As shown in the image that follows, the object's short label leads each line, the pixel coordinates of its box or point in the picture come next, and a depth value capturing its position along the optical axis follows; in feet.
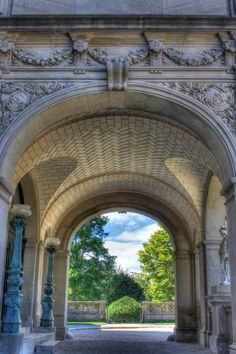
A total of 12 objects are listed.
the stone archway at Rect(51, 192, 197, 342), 46.73
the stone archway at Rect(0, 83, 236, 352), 25.85
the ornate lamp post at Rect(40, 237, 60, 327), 36.99
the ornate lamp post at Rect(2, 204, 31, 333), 23.67
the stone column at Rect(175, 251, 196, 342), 45.78
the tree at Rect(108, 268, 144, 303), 104.94
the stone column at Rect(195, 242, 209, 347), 39.37
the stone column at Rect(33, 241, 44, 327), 40.14
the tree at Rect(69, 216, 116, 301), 96.43
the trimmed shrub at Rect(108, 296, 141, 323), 83.97
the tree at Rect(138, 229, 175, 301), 108.17
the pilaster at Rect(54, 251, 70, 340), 46.85
